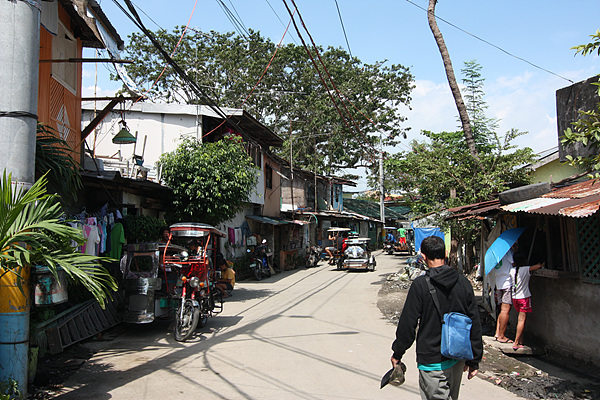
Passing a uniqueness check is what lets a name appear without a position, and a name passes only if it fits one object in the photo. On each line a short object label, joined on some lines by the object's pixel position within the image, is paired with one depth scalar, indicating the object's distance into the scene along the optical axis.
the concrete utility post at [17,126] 4.88
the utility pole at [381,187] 34.00
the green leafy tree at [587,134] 5.02
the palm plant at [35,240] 4.37
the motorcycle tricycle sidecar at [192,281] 8.72
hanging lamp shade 11.44
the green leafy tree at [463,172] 13.45
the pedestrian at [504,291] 7.79
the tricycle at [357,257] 23.95
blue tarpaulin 27.46
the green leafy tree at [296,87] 32.84
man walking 3.68
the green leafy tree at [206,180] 13.41
